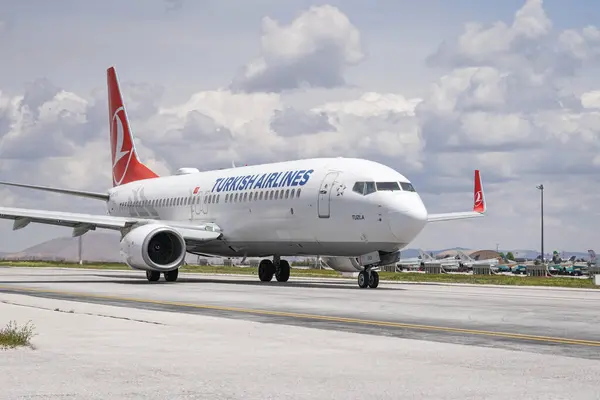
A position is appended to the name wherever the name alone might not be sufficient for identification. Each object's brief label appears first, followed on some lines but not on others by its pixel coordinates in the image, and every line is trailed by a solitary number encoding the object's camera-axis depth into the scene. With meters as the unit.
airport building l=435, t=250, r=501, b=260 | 188.64
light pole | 104.06
